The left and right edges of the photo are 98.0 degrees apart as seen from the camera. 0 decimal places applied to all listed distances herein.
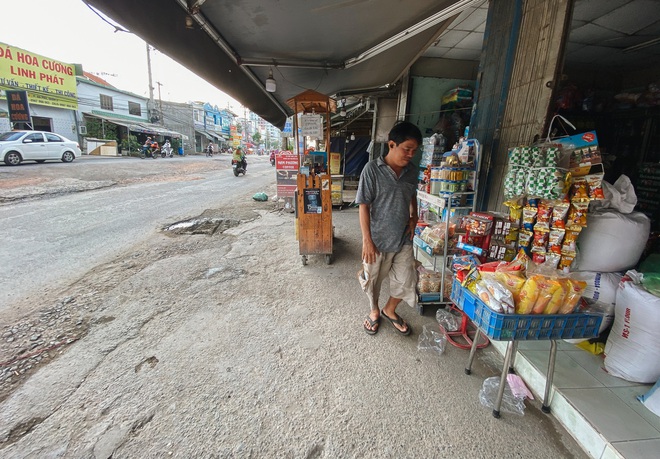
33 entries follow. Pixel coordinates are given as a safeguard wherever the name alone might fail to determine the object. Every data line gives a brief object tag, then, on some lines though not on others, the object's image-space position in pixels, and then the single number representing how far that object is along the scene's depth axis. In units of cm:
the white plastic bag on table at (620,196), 211
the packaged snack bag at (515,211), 243
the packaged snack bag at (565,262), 219
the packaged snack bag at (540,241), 226
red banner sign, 711
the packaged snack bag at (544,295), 159
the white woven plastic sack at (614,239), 208
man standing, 229
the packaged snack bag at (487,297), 160
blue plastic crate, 157
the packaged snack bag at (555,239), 218
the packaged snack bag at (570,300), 160
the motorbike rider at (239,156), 1356
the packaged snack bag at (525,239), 236
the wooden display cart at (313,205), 395
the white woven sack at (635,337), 170
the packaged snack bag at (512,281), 164
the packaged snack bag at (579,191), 208
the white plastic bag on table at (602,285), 208
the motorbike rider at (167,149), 2226
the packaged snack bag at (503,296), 159
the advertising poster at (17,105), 1464
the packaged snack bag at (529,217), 232
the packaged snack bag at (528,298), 160
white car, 1143
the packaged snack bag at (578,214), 210
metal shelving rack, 269
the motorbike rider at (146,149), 1996
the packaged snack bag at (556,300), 158
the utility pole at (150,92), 2516
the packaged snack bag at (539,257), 227
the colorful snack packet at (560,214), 214
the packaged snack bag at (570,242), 216
